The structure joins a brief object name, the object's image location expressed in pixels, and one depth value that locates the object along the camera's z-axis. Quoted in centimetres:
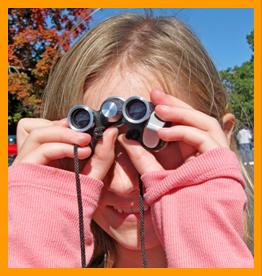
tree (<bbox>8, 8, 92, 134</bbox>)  809
